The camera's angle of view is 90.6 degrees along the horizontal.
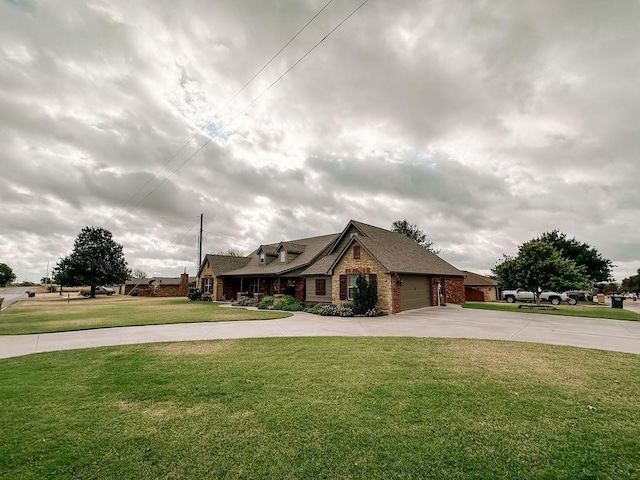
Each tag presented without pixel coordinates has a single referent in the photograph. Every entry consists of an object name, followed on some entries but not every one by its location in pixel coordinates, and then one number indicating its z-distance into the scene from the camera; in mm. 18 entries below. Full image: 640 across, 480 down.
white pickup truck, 32072
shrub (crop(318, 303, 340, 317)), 20773
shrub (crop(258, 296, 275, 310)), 25531
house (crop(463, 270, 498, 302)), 36312
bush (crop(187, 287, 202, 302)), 35875
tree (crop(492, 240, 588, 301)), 24956
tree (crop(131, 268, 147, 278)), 102500
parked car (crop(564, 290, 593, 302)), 32719
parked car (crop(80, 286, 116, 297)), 53588
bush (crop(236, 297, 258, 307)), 28719
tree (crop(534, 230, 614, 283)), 51156
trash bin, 26630
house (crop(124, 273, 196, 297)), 54188
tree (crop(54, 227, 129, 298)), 46438
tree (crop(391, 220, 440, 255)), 57638
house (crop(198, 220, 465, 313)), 22031
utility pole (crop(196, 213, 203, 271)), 38750
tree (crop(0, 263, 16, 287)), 112606
